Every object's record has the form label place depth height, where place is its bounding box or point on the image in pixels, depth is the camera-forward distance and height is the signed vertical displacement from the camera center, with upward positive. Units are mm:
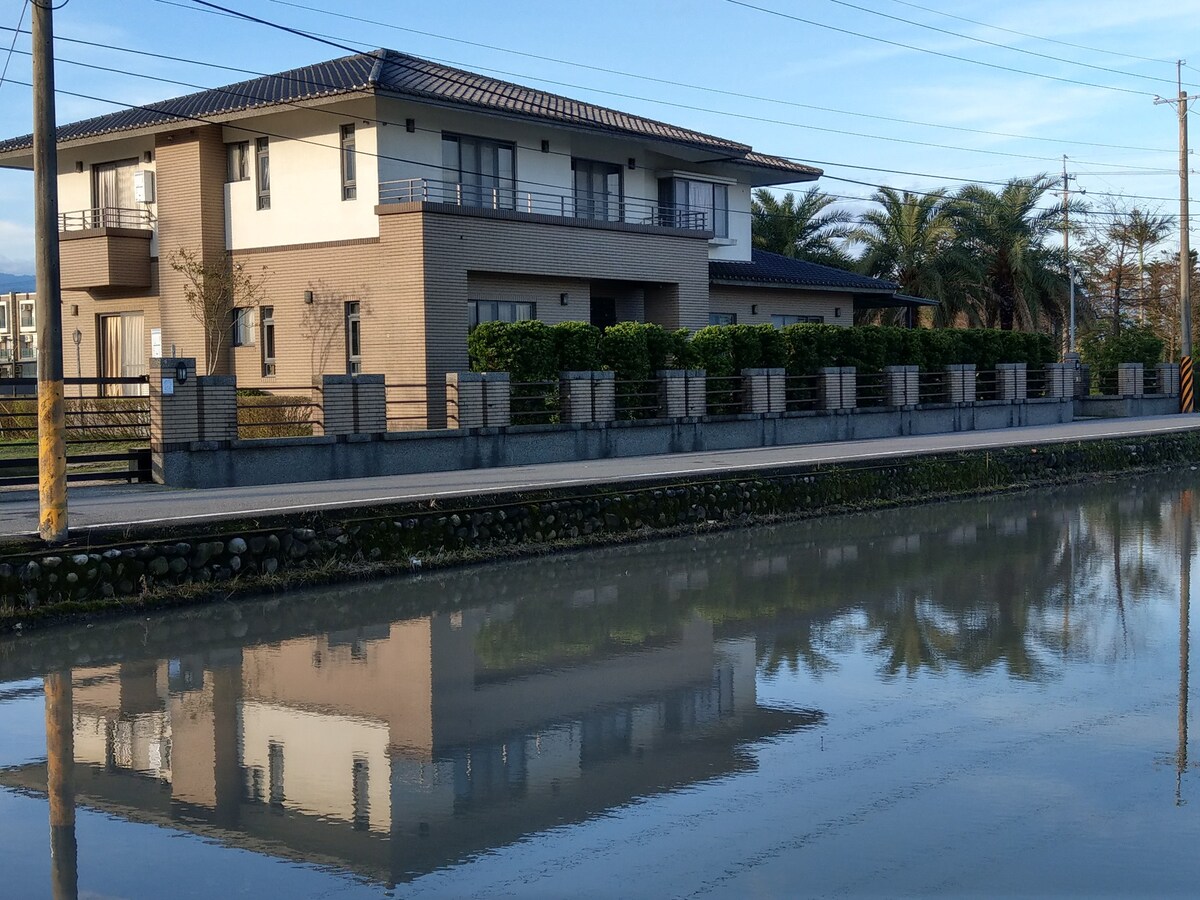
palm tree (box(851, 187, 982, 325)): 51656 +5340
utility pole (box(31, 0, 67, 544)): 13461 +970
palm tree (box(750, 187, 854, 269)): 54062 +6625
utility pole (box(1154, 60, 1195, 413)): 47062 +3324
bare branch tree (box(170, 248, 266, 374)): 33906 +2627
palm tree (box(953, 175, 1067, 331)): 52375 +5405
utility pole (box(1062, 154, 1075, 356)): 54812 +7015
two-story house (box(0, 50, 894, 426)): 30828 +4483
